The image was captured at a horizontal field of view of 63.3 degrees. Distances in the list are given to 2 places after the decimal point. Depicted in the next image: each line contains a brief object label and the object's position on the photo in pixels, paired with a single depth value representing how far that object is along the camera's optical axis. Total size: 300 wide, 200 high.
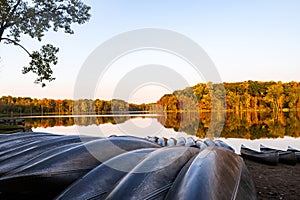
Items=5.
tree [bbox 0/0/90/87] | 14.76
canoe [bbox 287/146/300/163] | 5.50
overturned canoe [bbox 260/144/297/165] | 5.23
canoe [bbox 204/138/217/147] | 4.58
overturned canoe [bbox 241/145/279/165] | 5.04
